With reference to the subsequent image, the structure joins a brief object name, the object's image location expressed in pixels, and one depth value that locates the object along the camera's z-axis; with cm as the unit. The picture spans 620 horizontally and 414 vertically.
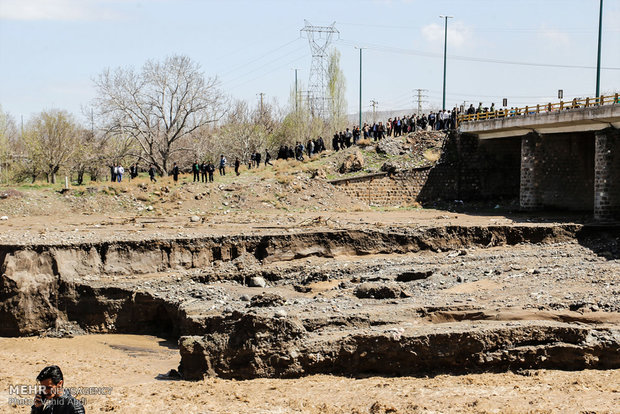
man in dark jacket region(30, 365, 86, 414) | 596
